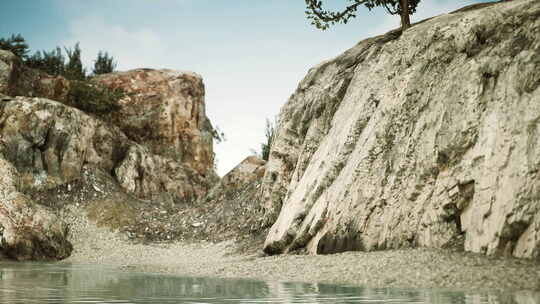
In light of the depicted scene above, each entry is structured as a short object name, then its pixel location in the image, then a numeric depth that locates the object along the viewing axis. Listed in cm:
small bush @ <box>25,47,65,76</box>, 3875
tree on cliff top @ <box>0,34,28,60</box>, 3691
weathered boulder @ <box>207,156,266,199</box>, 3168
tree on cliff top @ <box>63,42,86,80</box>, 3907
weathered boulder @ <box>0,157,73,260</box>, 2245
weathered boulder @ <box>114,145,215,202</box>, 3322
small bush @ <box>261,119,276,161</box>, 3855
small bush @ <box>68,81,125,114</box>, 3544
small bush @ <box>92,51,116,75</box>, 4994
